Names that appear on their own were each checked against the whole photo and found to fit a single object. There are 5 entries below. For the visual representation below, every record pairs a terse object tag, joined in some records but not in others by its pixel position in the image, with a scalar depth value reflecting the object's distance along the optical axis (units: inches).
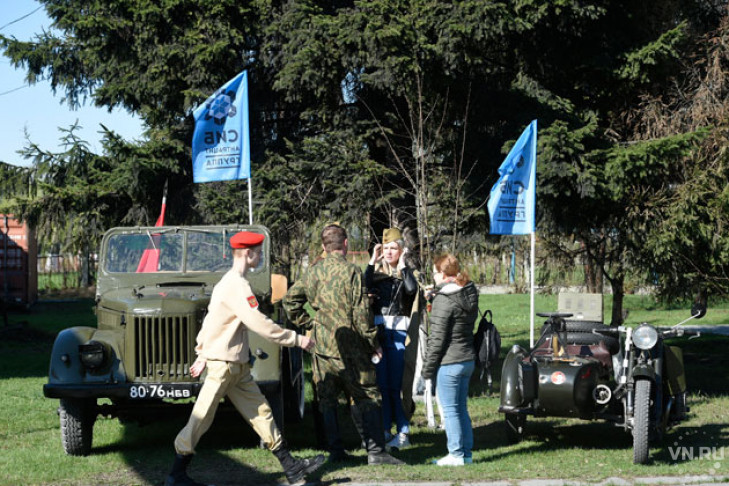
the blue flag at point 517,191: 430.9
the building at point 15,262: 1019.9
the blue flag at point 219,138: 456.4
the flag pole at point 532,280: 421.7
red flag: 355.3
